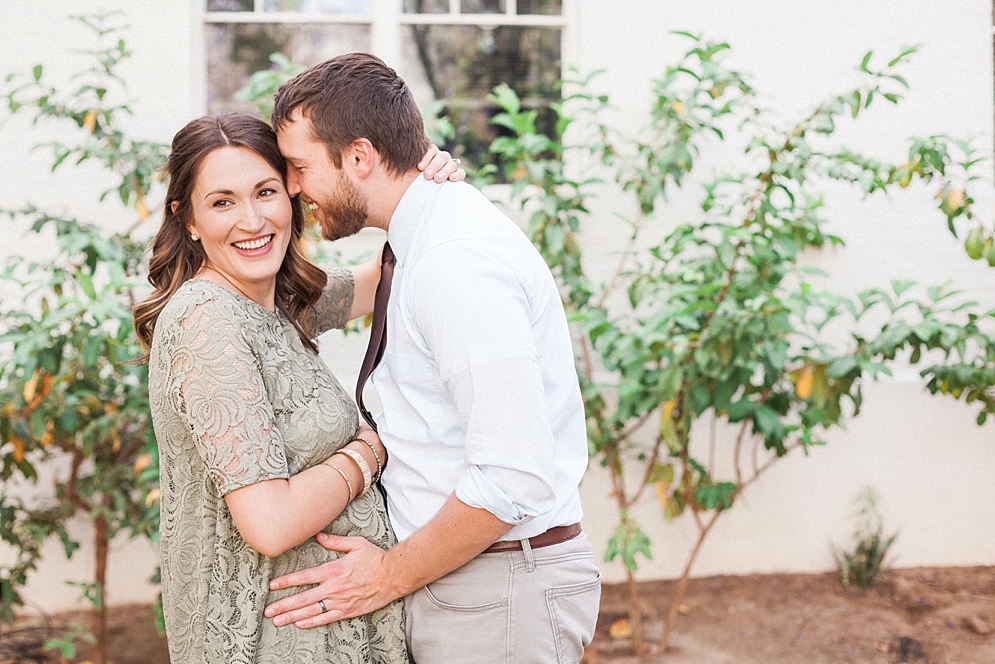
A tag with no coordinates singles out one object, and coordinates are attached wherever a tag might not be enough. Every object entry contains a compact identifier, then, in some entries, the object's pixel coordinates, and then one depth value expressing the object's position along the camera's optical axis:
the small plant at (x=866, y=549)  4.49
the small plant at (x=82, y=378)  2.99
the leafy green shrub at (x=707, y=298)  3.37
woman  1.67
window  4.36
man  1.58
